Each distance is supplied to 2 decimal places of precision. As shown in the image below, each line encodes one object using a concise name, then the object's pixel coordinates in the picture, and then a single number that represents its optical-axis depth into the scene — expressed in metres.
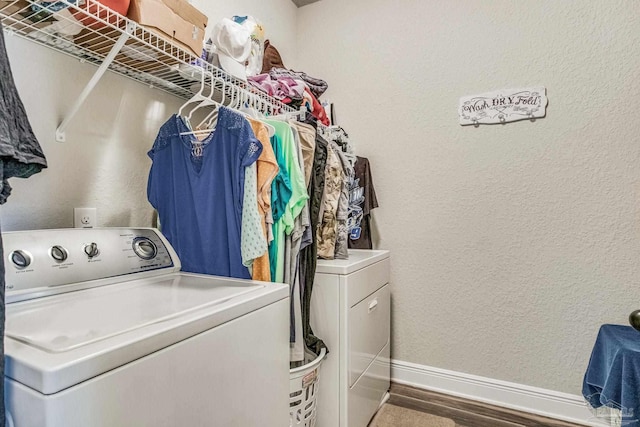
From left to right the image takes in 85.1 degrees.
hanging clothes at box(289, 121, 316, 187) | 1.37
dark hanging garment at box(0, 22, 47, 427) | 0.66
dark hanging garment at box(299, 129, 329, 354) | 1.32
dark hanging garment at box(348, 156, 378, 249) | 2.03
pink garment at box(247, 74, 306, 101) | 1.73
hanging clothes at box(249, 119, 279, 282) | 1.12
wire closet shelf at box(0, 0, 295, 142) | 0.95
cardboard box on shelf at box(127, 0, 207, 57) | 1.03
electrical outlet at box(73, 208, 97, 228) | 1.19
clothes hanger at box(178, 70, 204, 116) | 1.28
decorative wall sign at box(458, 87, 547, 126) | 1.85
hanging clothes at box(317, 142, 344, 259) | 1.60
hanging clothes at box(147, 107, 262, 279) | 1.13
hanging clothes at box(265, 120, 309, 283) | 1.19
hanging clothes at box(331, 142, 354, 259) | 1.67
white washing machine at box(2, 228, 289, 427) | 0.50
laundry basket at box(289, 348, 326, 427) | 1.24
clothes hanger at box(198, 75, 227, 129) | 1.37
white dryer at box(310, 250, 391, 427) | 1.42
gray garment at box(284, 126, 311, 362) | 1.23
